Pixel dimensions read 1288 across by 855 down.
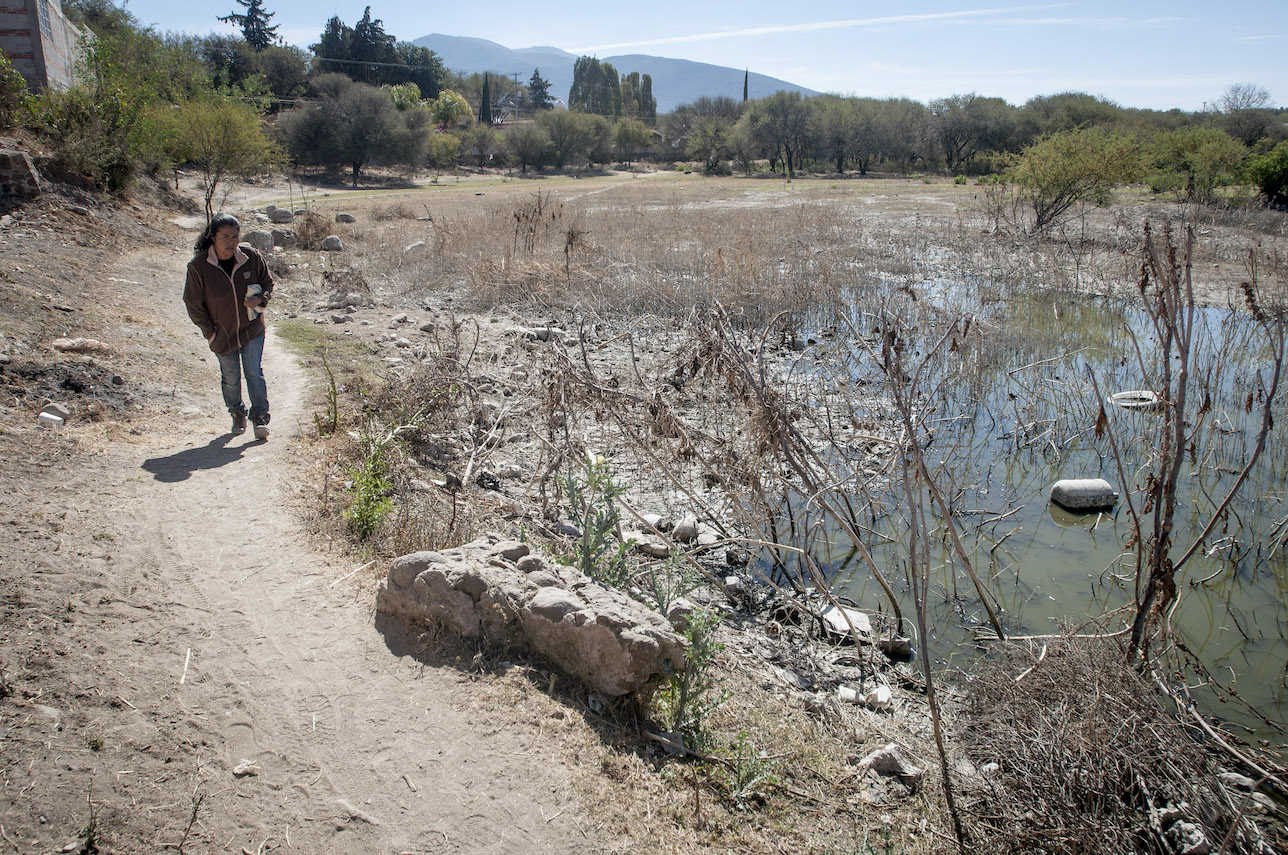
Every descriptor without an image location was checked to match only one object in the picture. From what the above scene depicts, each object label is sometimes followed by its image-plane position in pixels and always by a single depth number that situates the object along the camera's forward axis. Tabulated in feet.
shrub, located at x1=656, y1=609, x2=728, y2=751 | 11.62
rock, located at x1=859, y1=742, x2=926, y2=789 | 12.37
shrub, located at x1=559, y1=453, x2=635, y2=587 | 14.40
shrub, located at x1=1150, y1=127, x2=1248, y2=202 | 71.36
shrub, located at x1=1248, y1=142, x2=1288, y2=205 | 70.79
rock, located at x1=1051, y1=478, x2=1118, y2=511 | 23.06
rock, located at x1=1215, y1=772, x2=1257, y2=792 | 12.22
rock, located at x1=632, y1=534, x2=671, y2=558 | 19.27
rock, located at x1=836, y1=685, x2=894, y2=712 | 14.88
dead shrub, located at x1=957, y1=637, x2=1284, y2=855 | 10.53
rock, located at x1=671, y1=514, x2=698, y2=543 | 20.46
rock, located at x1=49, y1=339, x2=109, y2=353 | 23.48
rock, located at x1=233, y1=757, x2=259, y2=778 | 9.44
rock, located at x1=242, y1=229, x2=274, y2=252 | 53.31
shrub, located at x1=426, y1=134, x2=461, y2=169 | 171.11
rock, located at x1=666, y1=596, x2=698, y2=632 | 14.79
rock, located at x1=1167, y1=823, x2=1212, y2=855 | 10.30
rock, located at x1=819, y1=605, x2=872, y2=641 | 17.13
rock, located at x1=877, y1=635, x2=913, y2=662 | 16.81
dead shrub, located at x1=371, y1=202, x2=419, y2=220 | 79.05
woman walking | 18.28
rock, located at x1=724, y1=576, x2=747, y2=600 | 18.69
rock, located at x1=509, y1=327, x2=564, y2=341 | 36.04
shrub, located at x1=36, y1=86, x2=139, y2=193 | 47.11
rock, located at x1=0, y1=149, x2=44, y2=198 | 39.04
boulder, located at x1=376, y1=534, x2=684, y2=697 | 11.59
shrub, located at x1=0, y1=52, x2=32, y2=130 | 46.55
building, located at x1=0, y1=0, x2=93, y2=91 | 54.39
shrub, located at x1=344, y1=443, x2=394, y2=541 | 15.97
